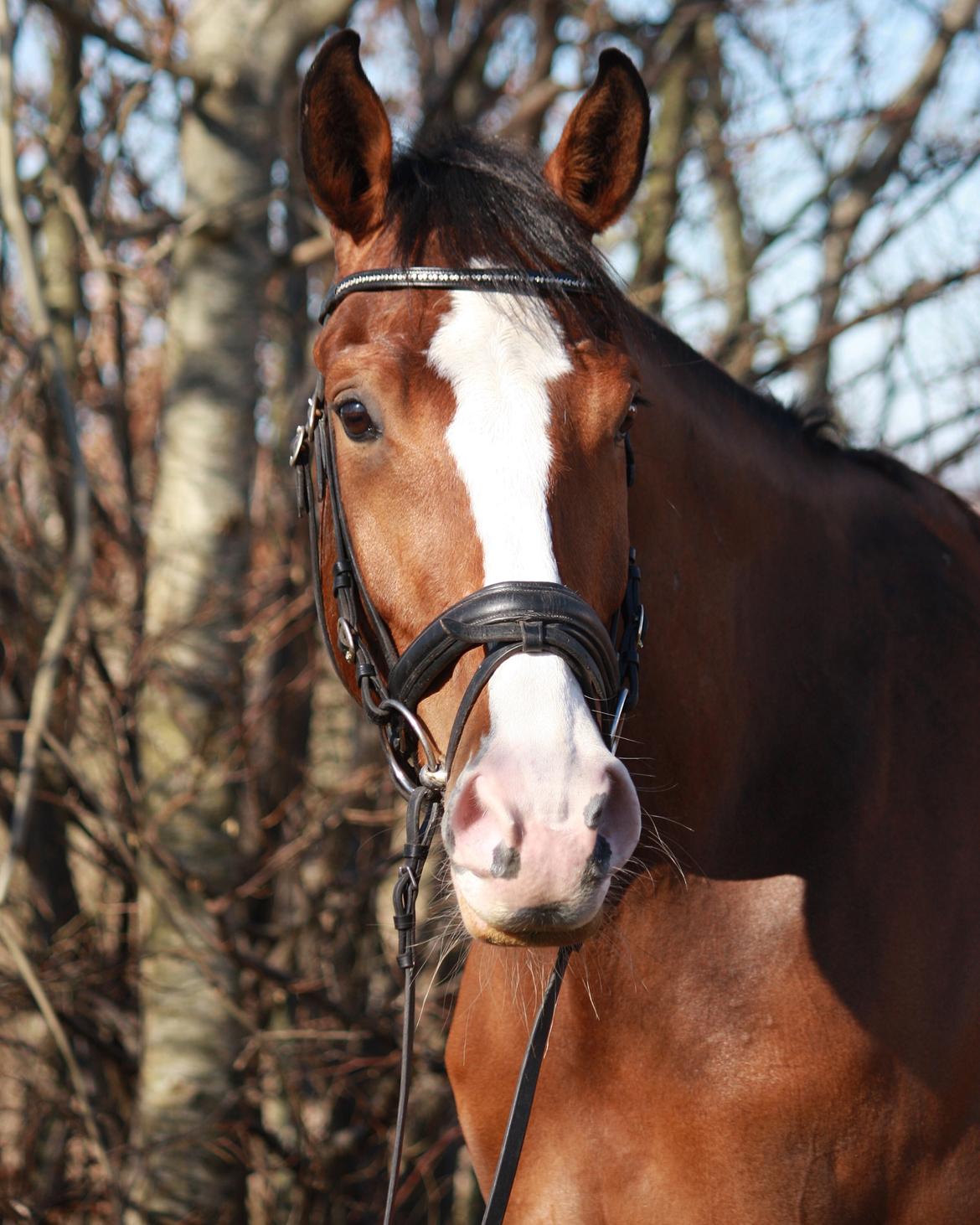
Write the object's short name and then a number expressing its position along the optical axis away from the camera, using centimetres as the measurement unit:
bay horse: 407
